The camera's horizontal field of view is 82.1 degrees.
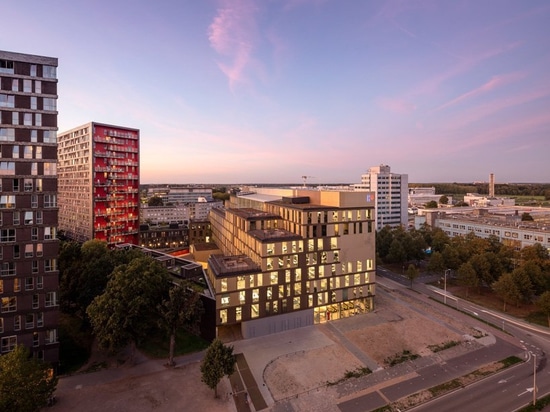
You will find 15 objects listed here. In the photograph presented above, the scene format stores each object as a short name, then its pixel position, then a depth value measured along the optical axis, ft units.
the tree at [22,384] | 99.09
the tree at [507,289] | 206.69
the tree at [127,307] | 141.28
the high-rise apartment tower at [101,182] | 366.02
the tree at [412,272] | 259.39
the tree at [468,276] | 235.81
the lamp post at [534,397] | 117.25
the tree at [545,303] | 186.91
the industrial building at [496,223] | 314.16
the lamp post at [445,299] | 230.73
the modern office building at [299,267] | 179.42
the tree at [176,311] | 148.46
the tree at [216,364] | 123.65
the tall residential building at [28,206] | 138.41
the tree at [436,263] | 273.33
